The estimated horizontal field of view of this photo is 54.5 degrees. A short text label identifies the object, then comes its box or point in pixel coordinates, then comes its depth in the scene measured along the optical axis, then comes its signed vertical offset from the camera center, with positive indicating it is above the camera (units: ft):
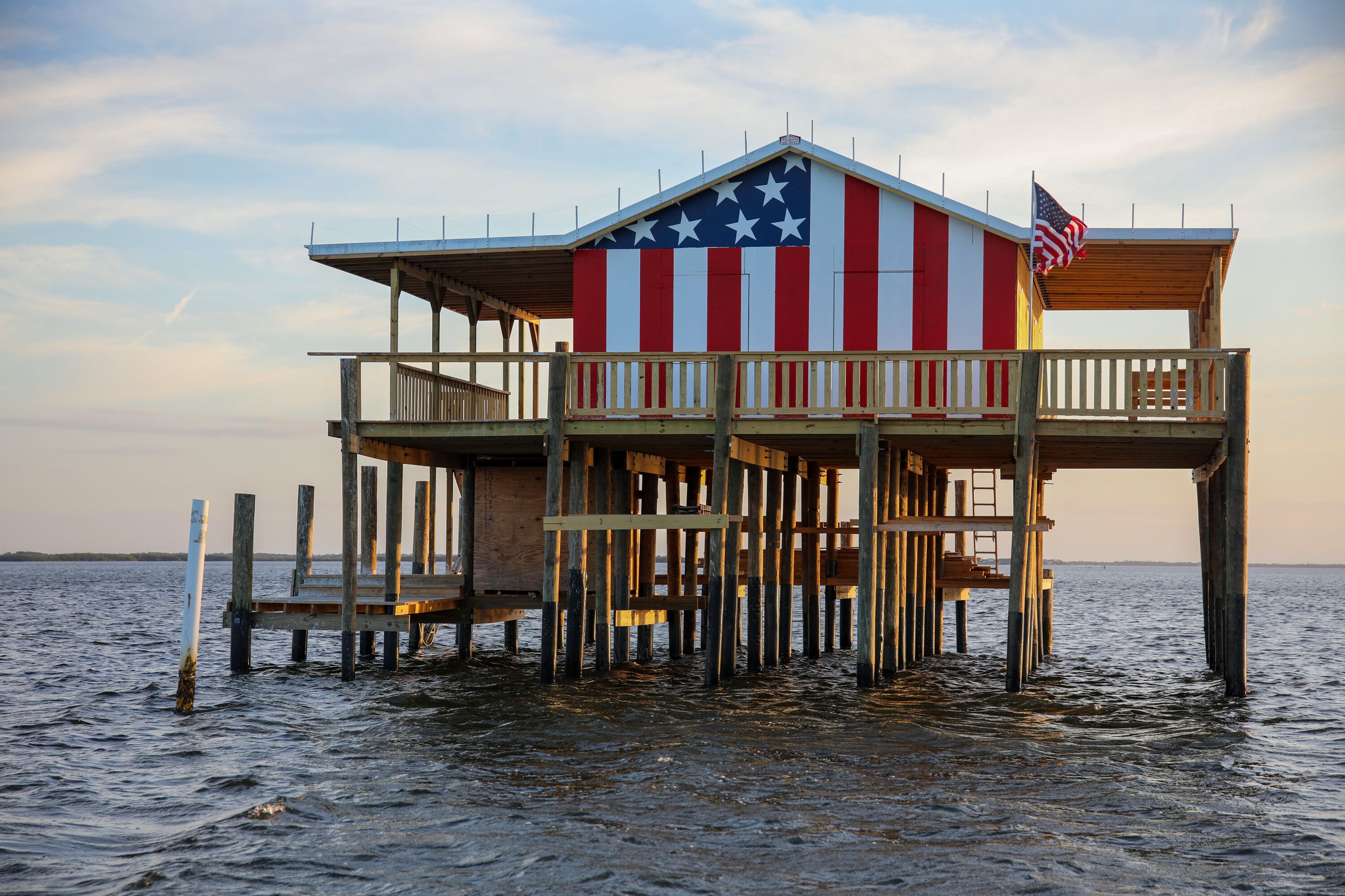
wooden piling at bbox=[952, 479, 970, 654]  91.97 -2.38
